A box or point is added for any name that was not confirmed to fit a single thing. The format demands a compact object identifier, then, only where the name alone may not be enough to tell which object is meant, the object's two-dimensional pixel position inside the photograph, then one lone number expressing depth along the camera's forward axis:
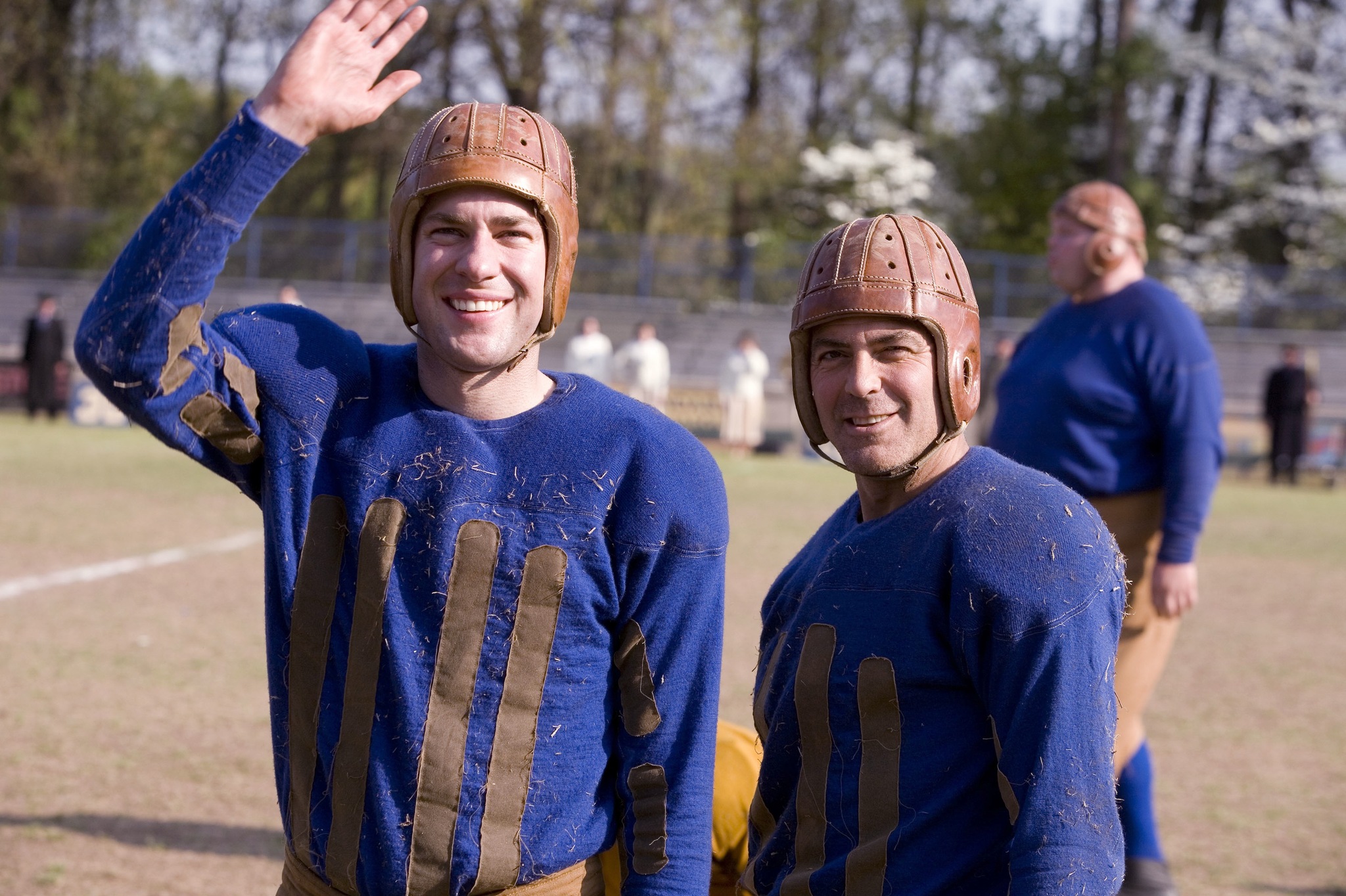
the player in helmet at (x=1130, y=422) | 4.66
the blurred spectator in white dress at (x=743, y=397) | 25.34
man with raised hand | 2.35
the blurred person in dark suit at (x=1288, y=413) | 23.08
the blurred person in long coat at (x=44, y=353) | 24.69
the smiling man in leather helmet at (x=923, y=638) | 2.06
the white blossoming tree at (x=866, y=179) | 37.75
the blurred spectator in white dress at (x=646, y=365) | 25.42
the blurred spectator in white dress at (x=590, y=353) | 24.69
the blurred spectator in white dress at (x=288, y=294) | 25.44
